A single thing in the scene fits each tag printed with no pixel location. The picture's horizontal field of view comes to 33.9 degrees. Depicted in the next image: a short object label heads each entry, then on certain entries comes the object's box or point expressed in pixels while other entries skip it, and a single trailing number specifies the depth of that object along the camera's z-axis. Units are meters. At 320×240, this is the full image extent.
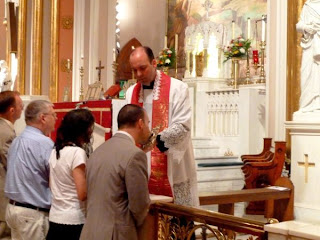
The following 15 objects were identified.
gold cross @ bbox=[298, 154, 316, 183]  6.33
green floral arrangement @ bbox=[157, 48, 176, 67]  11.27
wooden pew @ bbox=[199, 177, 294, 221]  4.12
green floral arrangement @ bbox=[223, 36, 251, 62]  9.97
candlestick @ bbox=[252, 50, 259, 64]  10.12
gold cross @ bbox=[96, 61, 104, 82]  11.42
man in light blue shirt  3.51
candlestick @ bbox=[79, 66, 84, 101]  11.62
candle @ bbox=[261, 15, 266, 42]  9.99
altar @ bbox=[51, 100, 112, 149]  8.34
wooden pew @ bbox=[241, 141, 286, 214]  6.94
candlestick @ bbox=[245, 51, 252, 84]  10.29
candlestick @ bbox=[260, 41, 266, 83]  9.85
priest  3.49
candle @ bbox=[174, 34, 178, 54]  12.03
